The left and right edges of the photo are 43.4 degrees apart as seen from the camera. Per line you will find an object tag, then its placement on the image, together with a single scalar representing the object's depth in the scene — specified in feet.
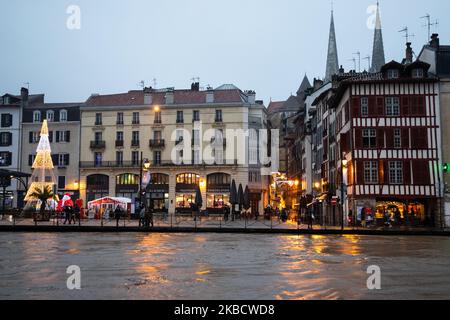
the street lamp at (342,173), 122.11
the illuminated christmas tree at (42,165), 145.89
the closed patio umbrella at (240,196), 173.17
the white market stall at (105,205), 156.87
